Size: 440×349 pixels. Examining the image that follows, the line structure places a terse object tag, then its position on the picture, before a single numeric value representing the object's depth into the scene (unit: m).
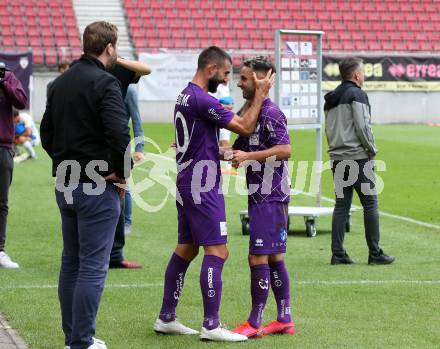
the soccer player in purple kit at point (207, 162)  6.78
